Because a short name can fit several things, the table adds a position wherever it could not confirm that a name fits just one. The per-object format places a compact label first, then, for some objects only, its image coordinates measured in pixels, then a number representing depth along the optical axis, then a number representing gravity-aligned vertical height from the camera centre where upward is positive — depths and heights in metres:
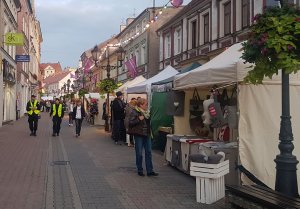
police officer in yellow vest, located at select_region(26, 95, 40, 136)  19.06 -0.34
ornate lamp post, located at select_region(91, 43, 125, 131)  21.57 +2.26
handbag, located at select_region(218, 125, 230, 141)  9.38 -0.65
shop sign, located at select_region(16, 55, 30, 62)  27.33 +2.69
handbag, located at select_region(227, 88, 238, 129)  8.59 -0.29
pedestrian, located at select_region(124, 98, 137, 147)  9.48 -0.15
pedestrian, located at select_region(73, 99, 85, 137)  19.62 -0.61
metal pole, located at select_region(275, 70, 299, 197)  6.01 -0.76
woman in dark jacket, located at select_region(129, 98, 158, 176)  9.34 -0.64
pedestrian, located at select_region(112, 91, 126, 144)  16.00 -0.59
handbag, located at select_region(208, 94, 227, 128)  8.70 -0.27
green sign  20.78 +2.94
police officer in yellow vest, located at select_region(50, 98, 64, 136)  19.53 -0.52
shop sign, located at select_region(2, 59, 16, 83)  25.11 +1.88
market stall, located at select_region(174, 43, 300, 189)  7.56 -0.31
